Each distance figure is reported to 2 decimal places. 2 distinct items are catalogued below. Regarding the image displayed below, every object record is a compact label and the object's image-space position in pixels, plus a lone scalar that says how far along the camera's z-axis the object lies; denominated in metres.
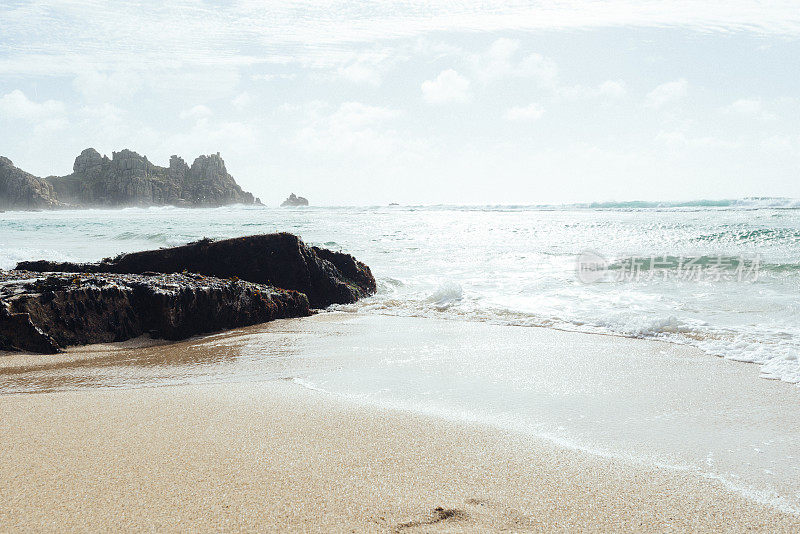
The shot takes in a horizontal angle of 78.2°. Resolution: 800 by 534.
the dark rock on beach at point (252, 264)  6.75
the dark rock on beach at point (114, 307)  4.16
